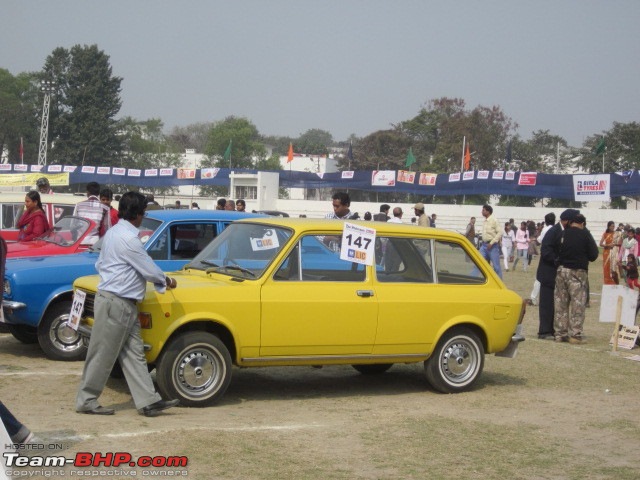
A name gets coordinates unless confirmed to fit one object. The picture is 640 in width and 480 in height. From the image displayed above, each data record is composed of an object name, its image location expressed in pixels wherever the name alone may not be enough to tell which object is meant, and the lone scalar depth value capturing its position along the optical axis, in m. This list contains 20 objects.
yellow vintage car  7.57
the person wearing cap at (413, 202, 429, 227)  16.50
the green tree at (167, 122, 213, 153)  151.00
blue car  9.42
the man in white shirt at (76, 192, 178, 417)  7.08
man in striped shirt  11.37
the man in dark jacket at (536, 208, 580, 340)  12.95
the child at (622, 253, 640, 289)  13.22
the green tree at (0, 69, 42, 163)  92.19
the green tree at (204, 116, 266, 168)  111.12
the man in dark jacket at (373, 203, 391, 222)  17.12
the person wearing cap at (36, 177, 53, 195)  14.17
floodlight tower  64.12
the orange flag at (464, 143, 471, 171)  61.59
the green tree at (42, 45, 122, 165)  87.38
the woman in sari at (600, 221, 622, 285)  16.78
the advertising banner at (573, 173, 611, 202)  36.00
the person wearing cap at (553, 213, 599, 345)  12.59
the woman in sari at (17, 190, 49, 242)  11.84
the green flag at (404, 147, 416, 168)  60.85
